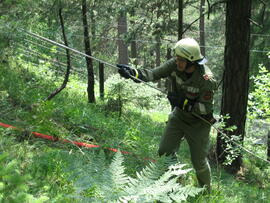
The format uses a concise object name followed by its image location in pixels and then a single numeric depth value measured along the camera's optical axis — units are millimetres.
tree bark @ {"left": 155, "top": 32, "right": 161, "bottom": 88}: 26272
